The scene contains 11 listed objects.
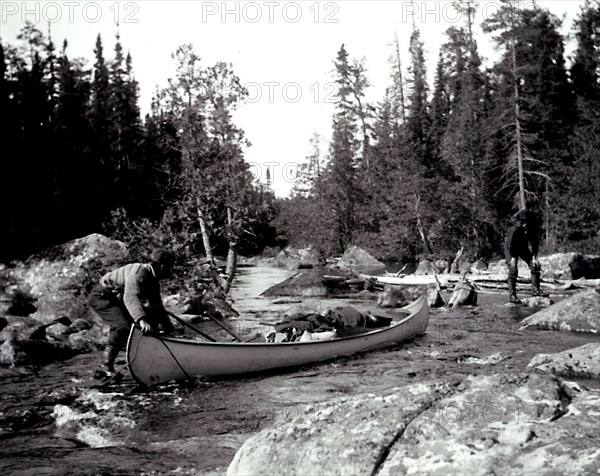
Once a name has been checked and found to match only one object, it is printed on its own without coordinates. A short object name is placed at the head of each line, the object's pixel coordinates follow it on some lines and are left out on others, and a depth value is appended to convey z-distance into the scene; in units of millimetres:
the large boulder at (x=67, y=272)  12992
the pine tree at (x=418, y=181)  33219
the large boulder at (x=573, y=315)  10219
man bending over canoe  7375
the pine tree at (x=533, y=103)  28422
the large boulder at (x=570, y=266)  21581
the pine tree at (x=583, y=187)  26172
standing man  13203
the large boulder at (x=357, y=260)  34409
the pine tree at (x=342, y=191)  39688
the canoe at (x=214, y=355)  7352
